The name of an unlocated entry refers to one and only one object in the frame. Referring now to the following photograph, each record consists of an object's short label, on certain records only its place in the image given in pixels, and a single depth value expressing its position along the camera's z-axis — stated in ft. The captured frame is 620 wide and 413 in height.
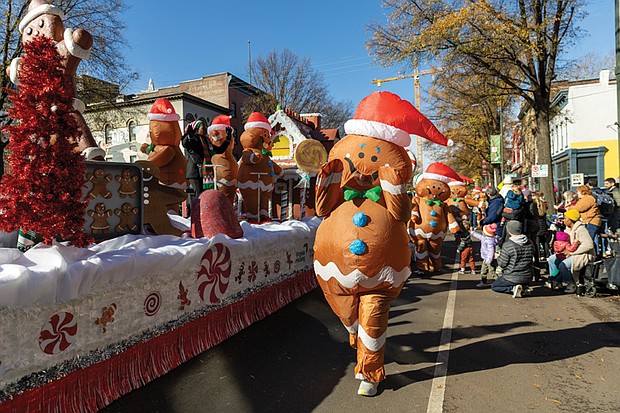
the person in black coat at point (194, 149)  21.07
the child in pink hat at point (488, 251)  24.42
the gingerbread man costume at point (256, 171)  24.76
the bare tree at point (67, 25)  42.14
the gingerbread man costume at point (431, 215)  27.04
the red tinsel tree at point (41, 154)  9.16
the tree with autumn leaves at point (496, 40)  37.09
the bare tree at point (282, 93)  88.12
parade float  8.25
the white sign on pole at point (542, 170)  40.91
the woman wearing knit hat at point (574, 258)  21.95
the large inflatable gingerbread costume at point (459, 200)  29.50
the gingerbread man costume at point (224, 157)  23.32
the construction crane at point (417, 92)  145.12
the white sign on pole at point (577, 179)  41.84
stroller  21.18
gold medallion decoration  25.09
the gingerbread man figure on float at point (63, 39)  11.56
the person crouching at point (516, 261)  21.58
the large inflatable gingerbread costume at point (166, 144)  19.08
